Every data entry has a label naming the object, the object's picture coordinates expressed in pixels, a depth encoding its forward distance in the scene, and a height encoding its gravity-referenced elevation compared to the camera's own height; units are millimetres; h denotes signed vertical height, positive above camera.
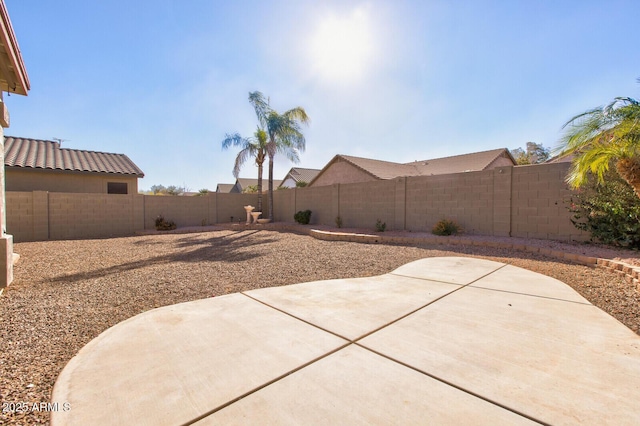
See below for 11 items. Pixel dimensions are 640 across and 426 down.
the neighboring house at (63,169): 14648 +1882
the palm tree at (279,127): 16984 +4591
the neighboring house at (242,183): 45412 +3746
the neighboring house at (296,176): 35841 +3832
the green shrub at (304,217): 15672 -520
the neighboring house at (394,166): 24016 +3704
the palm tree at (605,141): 5477 +1431
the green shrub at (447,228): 9648 -638
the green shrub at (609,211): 6508 -24
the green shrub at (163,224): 14711 -921
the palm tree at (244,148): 17562 +3449
